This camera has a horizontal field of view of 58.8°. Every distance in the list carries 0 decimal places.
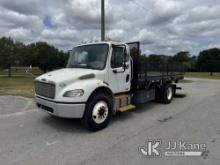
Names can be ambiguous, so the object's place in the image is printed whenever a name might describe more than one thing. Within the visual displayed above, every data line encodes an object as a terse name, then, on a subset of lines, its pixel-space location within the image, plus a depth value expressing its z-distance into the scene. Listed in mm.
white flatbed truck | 4949
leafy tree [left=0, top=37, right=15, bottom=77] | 35250
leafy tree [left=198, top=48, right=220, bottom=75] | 63281
